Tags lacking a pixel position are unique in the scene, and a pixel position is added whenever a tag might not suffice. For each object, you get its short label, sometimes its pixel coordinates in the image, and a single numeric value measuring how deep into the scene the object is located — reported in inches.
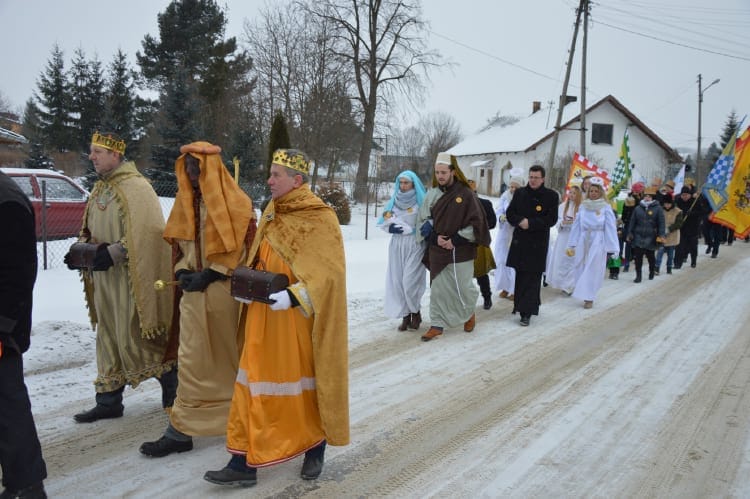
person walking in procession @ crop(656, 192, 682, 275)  494.6
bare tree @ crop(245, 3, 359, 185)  960.3
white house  1491.1
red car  436.8
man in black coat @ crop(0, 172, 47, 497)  111.4
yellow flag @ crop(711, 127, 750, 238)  415.8
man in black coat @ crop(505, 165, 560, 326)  298.8
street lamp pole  1353.3
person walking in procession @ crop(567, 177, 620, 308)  351.9
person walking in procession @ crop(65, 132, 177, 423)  164.2
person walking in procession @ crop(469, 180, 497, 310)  336.2
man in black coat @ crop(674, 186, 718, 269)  531.2
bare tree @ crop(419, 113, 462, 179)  2268.7
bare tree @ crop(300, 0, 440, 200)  1214.9
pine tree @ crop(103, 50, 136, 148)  960.1
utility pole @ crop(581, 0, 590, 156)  816.3
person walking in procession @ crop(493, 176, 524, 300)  371.2
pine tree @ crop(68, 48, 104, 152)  1184.8
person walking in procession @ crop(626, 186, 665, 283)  454.9
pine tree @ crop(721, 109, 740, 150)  2150.6
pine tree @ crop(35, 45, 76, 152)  1249.4
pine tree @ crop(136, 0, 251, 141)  1190.9
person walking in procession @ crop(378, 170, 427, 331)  285.0
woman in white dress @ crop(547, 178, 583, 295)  383.6
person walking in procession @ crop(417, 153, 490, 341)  270.2
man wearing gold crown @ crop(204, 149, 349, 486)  130.5
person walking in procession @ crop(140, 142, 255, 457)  143.5
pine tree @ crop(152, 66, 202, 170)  812.6
